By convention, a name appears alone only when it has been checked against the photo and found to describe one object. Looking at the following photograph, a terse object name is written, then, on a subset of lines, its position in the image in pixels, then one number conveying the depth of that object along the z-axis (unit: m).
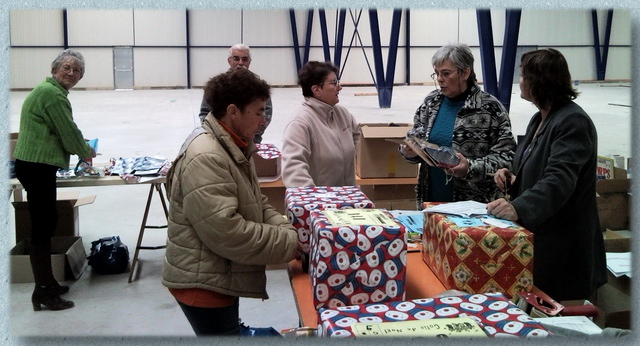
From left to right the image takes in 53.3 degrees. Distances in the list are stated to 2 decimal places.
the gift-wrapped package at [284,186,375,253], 2.07
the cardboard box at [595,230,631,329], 2.49
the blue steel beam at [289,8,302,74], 20.27
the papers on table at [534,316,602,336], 1.47
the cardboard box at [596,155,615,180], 3.88
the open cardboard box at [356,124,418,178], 4.64
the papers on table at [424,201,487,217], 1.95
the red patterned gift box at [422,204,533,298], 1.79
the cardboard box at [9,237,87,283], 4.28
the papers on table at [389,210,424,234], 2.58
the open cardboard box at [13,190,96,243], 4.59
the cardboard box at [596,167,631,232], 3.69
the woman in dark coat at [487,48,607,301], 2.02
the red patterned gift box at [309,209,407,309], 1.67
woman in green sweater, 3.56
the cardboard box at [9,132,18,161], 3.70
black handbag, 4.52
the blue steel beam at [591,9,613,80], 20.39
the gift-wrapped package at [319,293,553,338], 1.38
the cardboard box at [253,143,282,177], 4.73
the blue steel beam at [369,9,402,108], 13.87
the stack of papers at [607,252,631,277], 2.69
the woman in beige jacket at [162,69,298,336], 1.72
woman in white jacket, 2.84
